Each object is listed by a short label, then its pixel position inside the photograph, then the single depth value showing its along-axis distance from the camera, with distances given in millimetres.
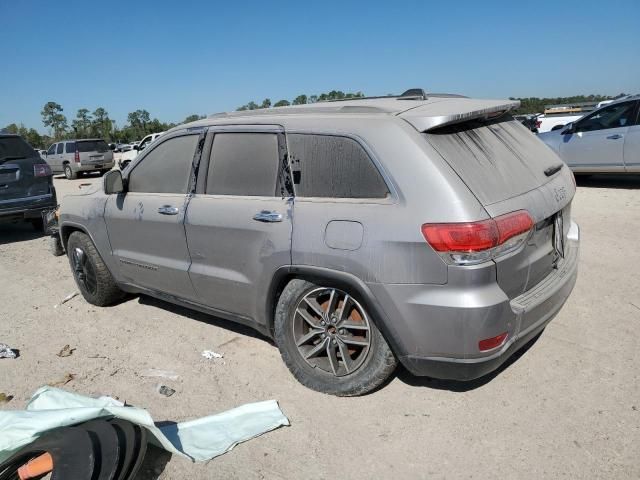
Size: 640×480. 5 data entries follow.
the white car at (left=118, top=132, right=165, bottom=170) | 23516
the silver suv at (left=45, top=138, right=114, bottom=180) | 22525
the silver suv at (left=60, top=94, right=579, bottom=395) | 2662
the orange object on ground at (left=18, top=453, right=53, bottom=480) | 2572
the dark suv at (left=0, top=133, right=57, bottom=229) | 8297
